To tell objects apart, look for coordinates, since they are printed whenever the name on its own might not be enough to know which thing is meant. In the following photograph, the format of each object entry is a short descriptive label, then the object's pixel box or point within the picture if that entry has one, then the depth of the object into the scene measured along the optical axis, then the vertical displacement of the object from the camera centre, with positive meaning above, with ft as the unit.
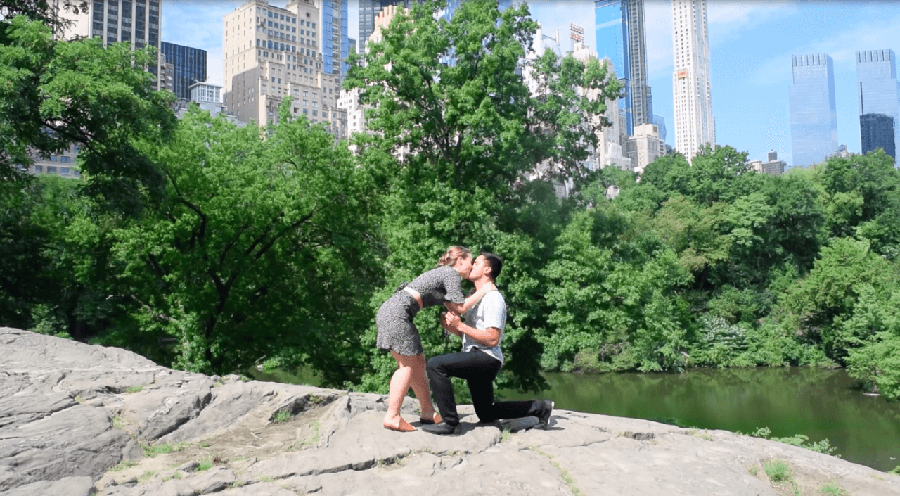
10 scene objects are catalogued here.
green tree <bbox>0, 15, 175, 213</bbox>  43.62 +11.66
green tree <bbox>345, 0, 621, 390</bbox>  58.13 +12.68
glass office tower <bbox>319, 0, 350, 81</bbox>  604.90 +213.38
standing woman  20.12 -0.55
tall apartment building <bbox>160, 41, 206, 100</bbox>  621.31 +201.77
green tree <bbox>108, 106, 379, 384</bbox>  58.95 +3.59
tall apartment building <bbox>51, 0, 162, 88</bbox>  442.09 +173.19
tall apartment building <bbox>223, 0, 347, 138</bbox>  475.72 +155.48
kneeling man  20.22 -1.88
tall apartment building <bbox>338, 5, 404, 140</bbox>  483.10 +123.97
